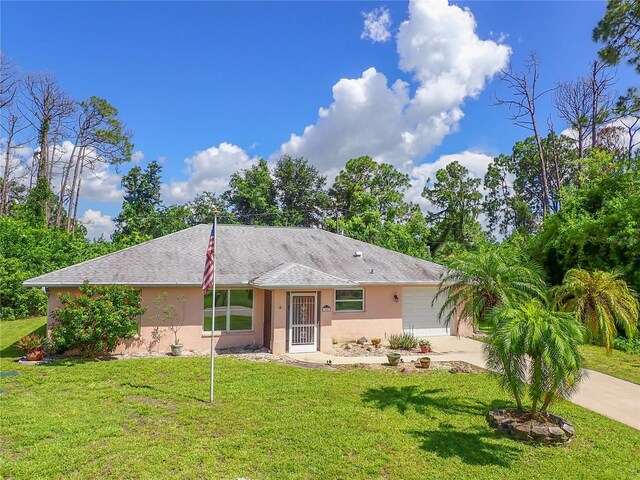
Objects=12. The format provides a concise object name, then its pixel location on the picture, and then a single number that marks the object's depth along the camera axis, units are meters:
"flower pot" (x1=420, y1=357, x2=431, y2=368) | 13.45
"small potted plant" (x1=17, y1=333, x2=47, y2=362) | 13.12
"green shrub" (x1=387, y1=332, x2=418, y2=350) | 17.00
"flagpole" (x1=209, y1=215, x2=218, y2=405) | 9.52
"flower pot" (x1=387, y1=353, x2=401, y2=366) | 13.72
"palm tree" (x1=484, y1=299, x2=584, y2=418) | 7.34
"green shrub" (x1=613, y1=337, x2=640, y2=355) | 16.20
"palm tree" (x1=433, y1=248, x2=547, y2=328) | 9.62
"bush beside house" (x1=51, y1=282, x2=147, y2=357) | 12.91
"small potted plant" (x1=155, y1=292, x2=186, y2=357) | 15.05
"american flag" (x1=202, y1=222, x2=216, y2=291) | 10.01
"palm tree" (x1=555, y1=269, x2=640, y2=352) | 10.31
